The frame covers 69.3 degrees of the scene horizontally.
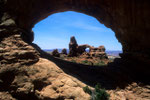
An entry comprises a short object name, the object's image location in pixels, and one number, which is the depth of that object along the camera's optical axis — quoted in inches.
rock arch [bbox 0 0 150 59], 303.9
